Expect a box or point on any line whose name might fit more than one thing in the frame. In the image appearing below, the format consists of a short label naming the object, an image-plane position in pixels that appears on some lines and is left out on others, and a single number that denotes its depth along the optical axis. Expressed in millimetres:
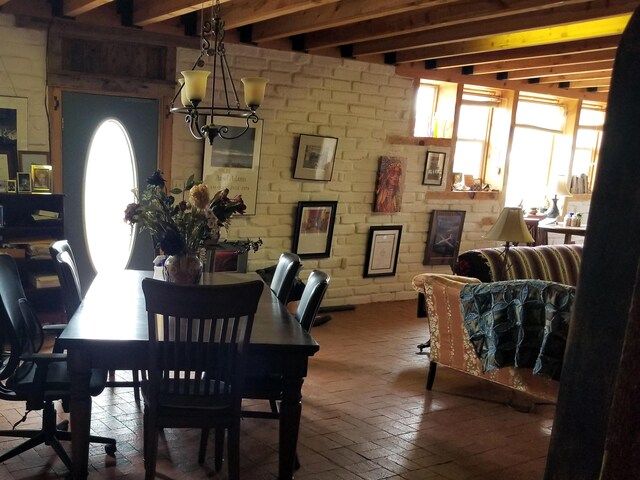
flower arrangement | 2947
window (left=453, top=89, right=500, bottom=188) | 7090
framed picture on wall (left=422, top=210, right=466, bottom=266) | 6746
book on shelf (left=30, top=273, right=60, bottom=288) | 4426
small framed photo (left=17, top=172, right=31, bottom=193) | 4402
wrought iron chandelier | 2725
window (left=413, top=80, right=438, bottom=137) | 6707
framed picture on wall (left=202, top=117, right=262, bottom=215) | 5232
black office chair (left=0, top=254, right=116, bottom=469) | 2561
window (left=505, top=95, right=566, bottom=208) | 7664
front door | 4711
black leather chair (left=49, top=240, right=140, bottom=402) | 3014
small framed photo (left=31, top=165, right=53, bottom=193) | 4457
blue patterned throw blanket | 3262
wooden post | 393
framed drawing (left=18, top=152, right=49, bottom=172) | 4480
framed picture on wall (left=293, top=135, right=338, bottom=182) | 5660
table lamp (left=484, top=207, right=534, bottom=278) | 4594
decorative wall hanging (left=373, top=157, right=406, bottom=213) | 6223
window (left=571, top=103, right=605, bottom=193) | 8109
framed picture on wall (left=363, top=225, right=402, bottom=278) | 6297
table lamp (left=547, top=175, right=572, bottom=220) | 7312
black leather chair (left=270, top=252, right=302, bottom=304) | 3475
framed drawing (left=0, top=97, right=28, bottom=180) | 4395
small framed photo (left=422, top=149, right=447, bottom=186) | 6594
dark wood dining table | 2463
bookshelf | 4445
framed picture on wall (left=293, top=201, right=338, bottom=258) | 5770
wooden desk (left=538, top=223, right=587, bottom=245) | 6658
